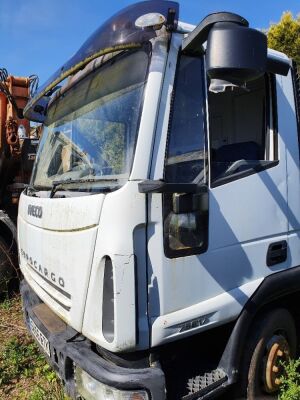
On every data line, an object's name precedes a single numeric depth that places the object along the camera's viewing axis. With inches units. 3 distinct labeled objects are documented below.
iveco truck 83.0
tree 641.6
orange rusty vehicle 208.7
